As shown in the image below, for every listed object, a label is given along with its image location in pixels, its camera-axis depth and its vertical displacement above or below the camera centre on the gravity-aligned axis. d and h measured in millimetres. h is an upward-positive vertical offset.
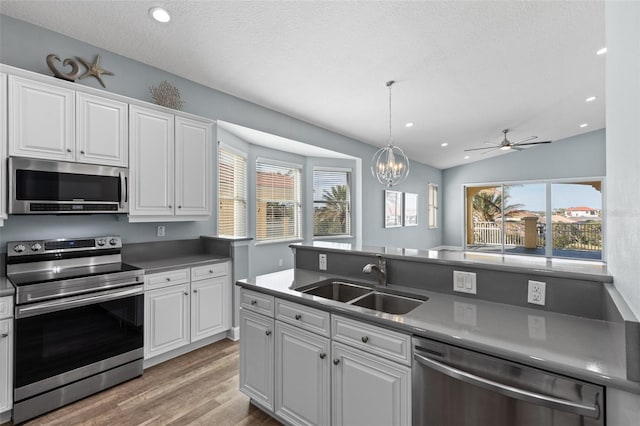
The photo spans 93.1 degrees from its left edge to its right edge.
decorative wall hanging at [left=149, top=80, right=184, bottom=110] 3074 +1230
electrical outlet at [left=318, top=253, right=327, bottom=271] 2451 -387
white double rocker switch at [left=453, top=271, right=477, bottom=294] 1701 -388
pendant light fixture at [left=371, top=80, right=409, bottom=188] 3639 +561
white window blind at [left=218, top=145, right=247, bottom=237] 4238 +330
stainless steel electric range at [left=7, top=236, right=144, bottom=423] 2000 -771
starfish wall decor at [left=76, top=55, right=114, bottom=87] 2645 +1298
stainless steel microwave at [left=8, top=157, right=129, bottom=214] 2125 +216
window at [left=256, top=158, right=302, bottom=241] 5176 +248
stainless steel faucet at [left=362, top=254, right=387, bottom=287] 2016 -373
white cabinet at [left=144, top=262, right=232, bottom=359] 2668 -881
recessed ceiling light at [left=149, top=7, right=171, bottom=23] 2262 +1530
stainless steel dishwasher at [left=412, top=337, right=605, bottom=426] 980 -643
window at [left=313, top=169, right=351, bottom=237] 6090 +249
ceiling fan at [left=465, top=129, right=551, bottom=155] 5932 +1405
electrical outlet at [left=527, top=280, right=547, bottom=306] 1490 -392
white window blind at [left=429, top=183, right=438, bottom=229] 9641 +268
